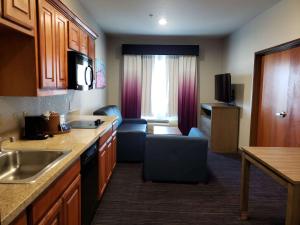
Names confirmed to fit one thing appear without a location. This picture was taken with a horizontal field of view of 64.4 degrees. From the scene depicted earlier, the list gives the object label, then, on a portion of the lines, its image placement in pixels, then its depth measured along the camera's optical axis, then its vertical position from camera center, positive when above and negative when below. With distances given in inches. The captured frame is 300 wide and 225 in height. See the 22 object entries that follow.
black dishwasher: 79.5 -32.8
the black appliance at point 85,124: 110.1 -15.3
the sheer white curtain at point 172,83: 241.3 +11.2
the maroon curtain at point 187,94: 239.6 +0.3
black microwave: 95.9 +9.4
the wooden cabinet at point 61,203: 48.2 -26.2
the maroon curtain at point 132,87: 238.5 +6.5
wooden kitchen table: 64.1 -22.7
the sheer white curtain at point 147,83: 240.8 +10.8
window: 242.1 +2.7
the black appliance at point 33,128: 85.4 -13.2
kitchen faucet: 73.0 -15.3
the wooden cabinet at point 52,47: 73.2 +15.3
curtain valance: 233.8 +43.7
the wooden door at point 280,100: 129.6 -3.0
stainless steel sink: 67.1 -20.3
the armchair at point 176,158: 127.4 -34.8
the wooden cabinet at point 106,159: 104.3 -32.2
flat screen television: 198.5 +5.7
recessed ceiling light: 176.2 +55.0
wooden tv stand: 195.2 -27.5
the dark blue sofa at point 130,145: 165.3 -35.8
